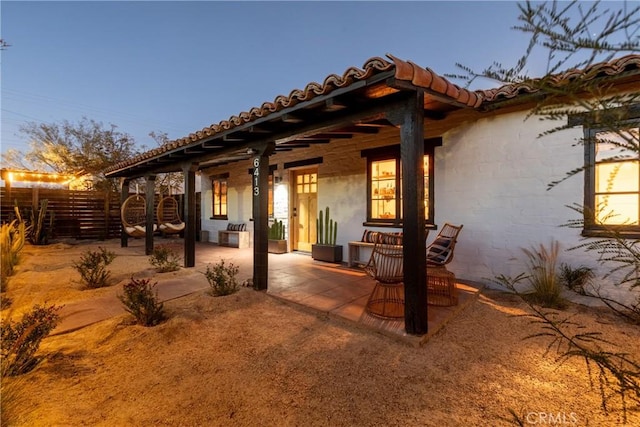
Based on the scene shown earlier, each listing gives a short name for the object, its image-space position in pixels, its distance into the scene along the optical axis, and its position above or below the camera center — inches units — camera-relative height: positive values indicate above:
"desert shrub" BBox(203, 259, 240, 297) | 161.0 -43.1
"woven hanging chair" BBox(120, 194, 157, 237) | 294.4 -18.8
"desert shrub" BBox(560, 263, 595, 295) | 142.6 -34.2
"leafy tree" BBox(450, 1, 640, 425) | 31.0 +18.6
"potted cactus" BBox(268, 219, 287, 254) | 298.8 -31.6
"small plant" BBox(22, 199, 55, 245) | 350.0 -21.3
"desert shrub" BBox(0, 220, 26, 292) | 169.0 -28.0
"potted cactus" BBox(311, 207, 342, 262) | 243.8 -29.3
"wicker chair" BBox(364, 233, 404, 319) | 127.6 -29.1
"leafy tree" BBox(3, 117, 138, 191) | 602.9 +141.0
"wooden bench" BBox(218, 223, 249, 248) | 348.8 -33.8
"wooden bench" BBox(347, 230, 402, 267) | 218.5 -28.0
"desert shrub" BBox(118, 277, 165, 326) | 124.5 -42.2
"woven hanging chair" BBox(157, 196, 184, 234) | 300.0 -16.9
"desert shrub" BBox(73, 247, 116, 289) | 179.5 -40.1
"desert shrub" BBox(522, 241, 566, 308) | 140.6 -34.5
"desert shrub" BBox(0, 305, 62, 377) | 82.4 -40.9
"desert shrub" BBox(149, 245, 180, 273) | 221.3 -41.3
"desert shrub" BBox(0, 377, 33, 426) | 61.3 -44.3
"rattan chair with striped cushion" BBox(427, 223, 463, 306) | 143.2 -33.6
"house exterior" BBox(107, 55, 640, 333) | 111.3 +29.9
